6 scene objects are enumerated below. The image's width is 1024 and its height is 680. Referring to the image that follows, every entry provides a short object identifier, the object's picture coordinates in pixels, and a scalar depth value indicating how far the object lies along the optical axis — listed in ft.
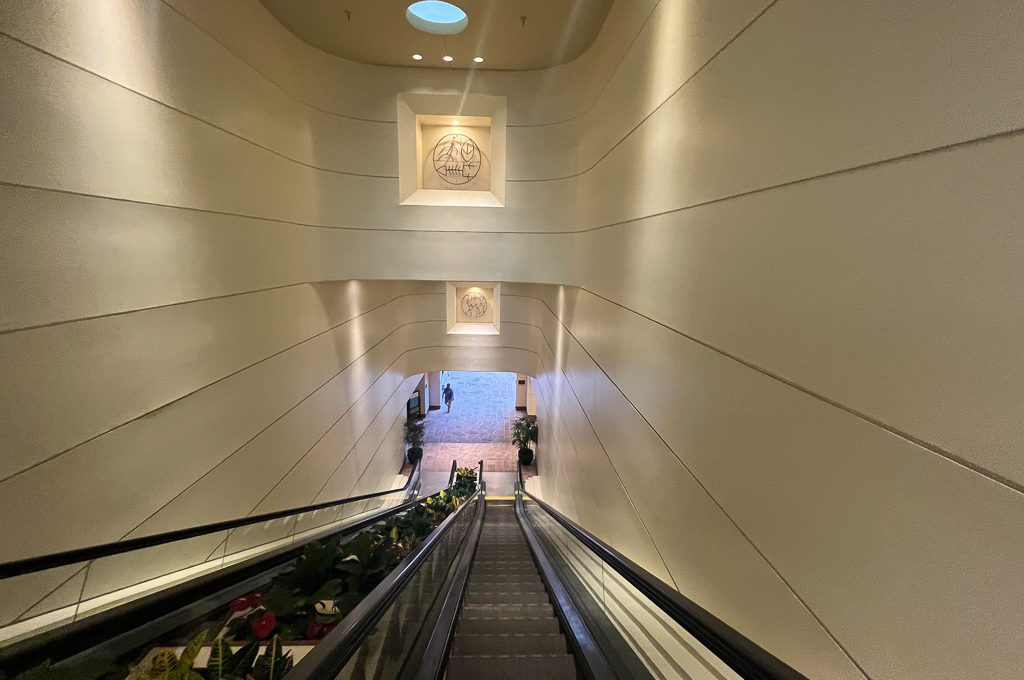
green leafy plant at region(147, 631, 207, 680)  3.90
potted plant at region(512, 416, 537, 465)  38.81
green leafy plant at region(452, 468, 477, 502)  27.69
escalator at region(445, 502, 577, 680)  5.94
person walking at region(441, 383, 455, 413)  52.60
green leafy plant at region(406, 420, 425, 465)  36.96
